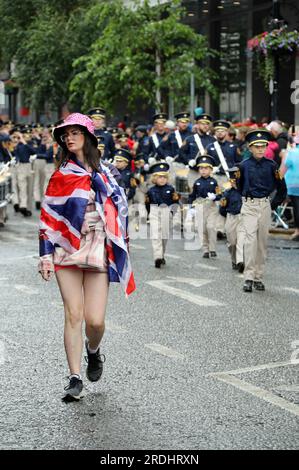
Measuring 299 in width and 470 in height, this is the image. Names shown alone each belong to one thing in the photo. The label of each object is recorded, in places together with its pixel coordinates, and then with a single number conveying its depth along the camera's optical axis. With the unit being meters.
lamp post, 20.17
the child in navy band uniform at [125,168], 17.24
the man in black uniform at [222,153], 18.11
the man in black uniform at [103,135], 18.22
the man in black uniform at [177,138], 20.28
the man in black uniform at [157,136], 21.16
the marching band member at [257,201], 12.55
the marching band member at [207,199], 15.92
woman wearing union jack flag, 7.22
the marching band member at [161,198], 15.09
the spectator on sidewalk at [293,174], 17.89
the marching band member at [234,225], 14.27
